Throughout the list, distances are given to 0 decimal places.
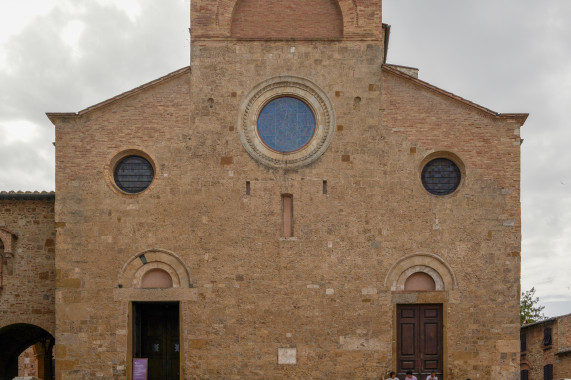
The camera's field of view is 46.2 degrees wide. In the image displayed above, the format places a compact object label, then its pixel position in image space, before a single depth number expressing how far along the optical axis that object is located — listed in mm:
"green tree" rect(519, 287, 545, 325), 40775
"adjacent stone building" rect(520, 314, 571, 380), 25500
